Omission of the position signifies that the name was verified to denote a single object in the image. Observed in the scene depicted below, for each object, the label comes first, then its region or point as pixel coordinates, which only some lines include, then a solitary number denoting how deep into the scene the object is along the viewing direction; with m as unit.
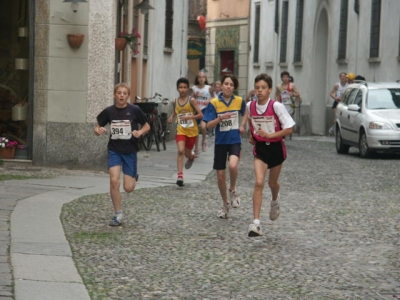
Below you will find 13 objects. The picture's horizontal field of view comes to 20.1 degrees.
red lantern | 51.94
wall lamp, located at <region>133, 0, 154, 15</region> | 24.81
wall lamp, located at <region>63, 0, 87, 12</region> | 17.09
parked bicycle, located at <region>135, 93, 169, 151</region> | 24.48
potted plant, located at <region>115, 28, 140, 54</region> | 21.33
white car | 23.28
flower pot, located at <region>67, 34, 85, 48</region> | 17.11
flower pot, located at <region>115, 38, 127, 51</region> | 21.28
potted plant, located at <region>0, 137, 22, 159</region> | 17.55
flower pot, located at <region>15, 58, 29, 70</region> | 17.56
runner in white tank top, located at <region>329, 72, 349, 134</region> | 30.94
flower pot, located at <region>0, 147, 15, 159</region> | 17.56
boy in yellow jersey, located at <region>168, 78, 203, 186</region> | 16.08
